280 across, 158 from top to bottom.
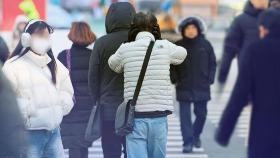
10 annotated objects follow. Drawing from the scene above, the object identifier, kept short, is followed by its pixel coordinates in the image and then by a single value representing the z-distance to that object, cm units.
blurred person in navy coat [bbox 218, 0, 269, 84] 1641
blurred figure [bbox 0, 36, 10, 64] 1559
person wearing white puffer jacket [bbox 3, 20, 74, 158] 1216
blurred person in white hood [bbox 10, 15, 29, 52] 2030
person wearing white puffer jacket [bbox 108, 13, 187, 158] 1254
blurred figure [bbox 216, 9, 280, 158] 1008
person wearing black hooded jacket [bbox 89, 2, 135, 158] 1415
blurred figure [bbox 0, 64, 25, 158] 822
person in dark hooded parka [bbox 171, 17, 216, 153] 1938
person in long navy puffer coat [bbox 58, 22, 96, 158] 1521
